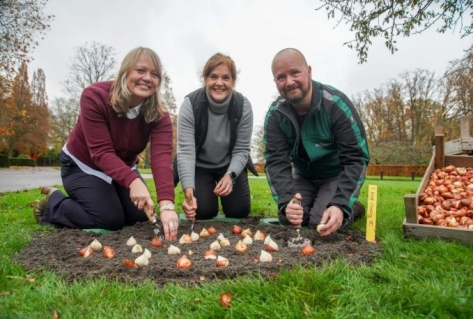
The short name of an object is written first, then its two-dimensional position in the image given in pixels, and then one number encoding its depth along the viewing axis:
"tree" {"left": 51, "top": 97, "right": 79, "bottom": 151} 33.49
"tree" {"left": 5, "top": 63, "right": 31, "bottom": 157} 35.69
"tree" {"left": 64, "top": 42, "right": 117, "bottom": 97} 25.83
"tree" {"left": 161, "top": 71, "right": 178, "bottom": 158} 29.96
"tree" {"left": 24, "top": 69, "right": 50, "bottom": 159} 37.41
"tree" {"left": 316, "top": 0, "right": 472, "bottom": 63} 7.26
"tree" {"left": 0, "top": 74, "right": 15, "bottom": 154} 18.11
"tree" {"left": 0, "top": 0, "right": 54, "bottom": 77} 16.36
